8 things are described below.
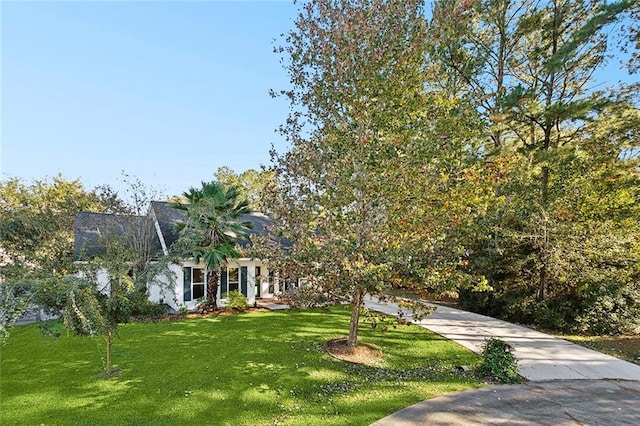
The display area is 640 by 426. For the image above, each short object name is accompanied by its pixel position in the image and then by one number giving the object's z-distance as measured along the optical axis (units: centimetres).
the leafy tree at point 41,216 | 798
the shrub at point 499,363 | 796
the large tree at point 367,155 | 840
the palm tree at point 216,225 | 1479
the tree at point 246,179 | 4110
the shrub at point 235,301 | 1608
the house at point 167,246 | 1644
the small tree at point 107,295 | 674
